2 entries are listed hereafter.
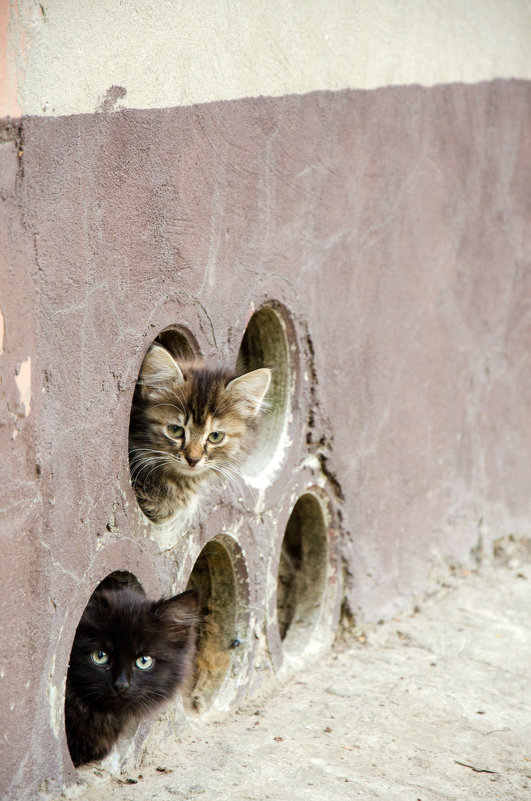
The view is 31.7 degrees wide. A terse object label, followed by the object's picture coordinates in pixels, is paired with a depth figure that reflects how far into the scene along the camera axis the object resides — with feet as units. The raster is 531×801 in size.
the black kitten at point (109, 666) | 10.21
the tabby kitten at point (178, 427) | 10.96
